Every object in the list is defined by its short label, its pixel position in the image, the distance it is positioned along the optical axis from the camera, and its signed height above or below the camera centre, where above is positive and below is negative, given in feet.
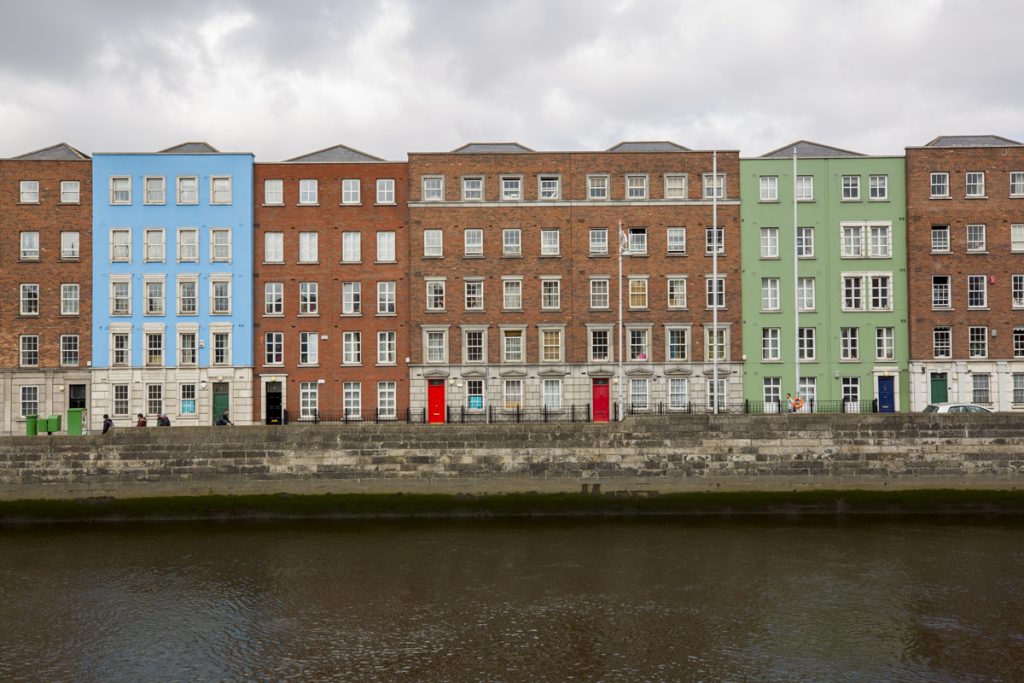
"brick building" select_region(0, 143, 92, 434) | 143.13 +18.05
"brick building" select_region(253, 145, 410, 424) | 144.15 +15.11
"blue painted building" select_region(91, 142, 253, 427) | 142.20 +15.68
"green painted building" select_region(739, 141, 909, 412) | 144.36 +15.81
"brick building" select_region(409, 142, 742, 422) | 144.15 +16.74
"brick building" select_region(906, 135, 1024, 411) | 143.33 +18.38
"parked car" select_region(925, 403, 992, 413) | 116.06 -5.77
